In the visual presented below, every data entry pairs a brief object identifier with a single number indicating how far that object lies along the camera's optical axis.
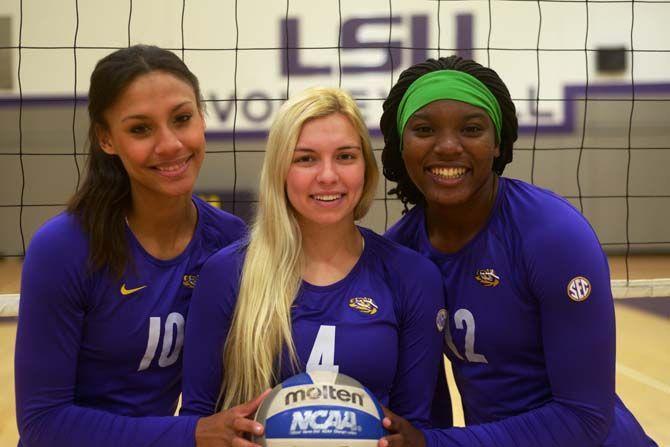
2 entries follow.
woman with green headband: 1.81
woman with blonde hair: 1.82
